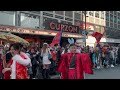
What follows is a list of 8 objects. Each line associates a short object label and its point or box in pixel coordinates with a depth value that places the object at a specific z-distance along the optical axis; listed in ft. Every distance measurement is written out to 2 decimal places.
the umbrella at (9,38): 14.76
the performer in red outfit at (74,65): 10.03
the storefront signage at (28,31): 32.72
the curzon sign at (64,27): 43.56
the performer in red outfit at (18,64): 8.54
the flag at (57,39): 19.25
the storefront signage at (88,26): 56.94
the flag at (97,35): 22.12
